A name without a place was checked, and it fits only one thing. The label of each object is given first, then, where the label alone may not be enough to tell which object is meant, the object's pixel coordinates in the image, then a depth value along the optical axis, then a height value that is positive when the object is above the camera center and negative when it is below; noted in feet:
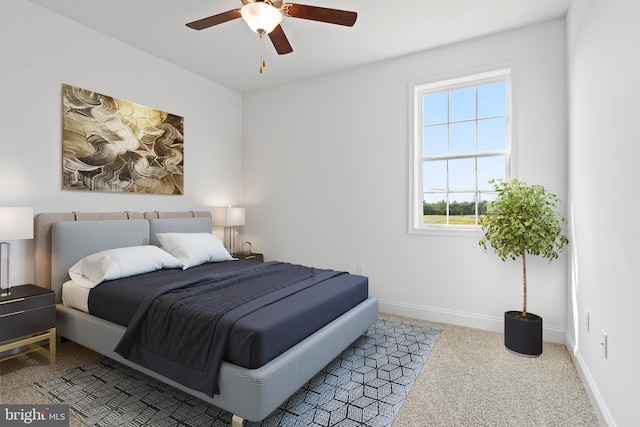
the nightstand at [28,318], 7.41 -2.49
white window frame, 10.76 +2.40
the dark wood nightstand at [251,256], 14.00 -1.92
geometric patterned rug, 6.14 -3.88
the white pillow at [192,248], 10.78 -1.21
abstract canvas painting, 9.96 +2.29
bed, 5.55 -2.67
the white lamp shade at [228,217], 14.15 -0.21
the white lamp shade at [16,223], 7.60 -0.25
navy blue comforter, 5.93 -2.05
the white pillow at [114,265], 8.64 -1.45
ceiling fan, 6.60 +4.21
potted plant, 8.63 -0.61
